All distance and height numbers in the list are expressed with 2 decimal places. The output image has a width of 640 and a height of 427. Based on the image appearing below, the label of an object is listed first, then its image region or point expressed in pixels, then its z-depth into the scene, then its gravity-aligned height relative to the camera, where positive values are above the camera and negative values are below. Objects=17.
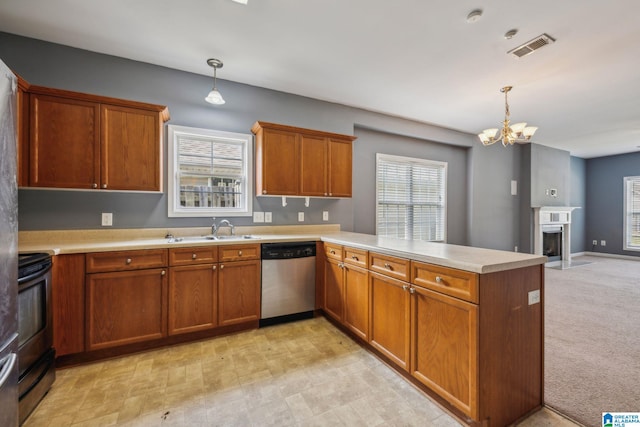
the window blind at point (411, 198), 4.65 +0.23
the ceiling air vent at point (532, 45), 2.42 +1.56
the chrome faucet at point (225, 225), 3.13 -0.18
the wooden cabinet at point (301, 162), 3.16 +0.61
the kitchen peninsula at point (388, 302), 1.51 -0.68
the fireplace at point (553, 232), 6.07 -0.51
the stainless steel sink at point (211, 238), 2.80 -0.30
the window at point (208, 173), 3.03 +0.45
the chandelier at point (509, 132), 3.57 +1.08
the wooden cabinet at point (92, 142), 2.27 +0.62
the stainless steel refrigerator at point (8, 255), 0.96 -0.17
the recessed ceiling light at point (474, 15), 2.10 +1.56
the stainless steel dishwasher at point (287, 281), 2.85 -0.78
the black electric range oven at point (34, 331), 1.62 -0.82
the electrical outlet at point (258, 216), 3.39 -0.08
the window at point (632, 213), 6.87 -0.06
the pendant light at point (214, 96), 2.82 +1.20
